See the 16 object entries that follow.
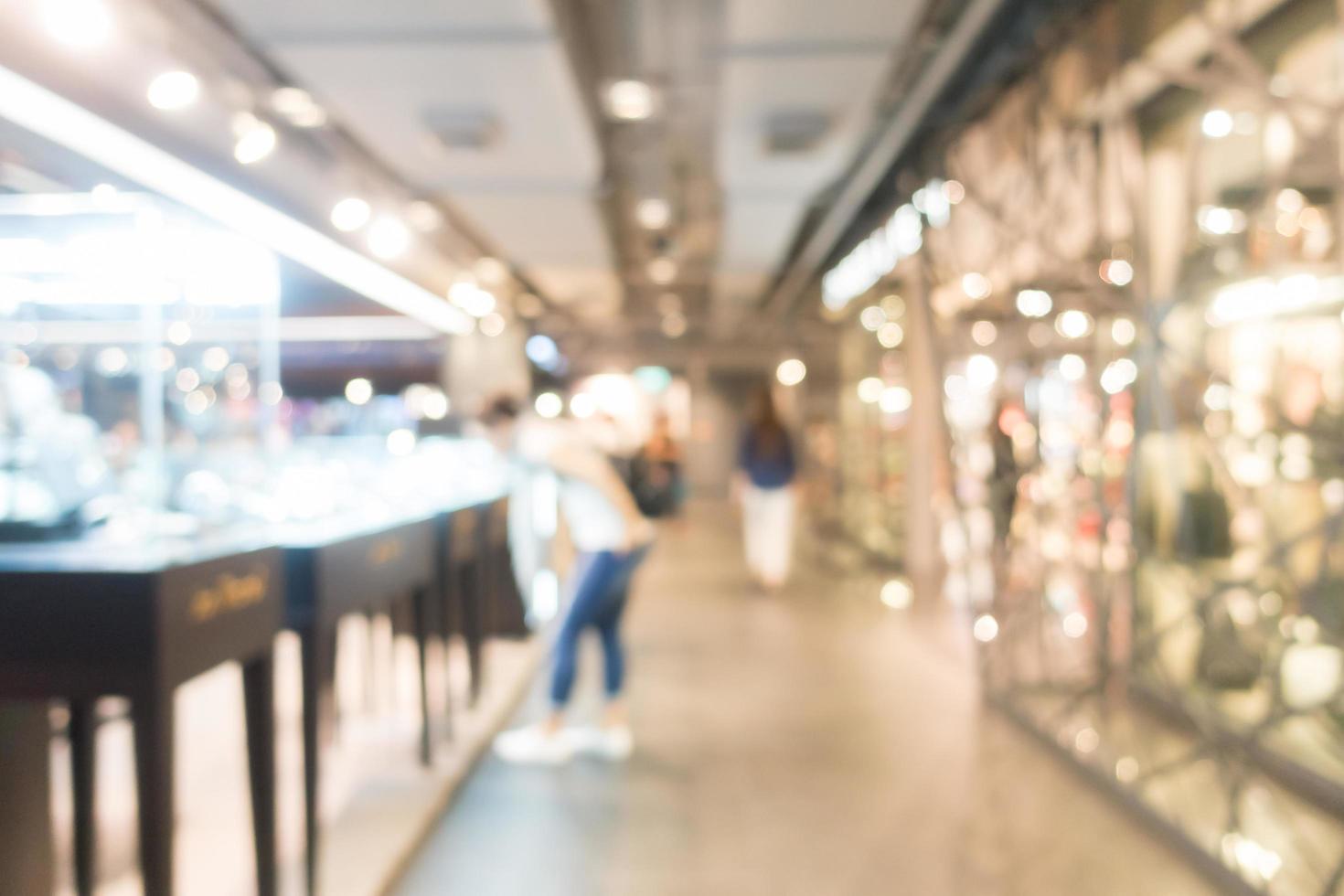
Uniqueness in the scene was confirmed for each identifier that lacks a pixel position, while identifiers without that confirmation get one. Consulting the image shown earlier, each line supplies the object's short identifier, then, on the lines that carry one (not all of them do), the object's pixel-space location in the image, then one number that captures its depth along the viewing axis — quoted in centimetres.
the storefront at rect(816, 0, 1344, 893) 315
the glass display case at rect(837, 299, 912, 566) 971
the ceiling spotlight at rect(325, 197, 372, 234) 491
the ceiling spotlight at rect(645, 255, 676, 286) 1134
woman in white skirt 886
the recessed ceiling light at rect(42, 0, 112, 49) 267
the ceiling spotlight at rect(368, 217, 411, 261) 554
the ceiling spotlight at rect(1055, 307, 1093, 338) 468
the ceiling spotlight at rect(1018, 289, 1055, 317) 471
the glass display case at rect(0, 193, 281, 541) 244
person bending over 427
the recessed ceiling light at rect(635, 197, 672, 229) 848
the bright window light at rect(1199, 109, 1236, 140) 340
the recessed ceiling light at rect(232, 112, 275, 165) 392
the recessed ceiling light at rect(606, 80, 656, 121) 590
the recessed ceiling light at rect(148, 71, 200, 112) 338
